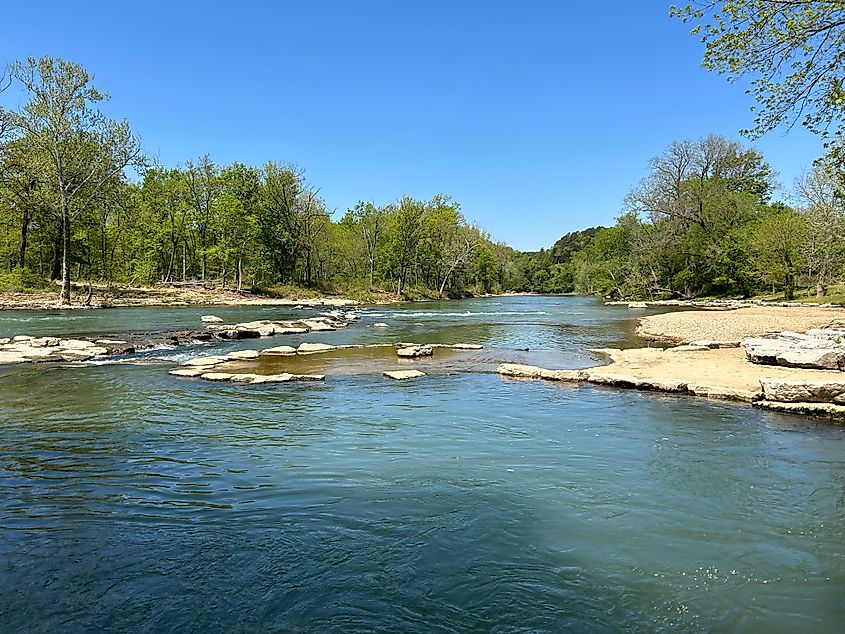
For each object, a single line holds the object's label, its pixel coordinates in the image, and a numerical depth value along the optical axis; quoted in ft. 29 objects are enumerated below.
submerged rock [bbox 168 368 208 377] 52.26
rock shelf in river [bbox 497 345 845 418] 38.11
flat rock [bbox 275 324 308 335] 92.47
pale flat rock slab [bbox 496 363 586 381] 50.96
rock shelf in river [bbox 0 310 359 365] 60.59
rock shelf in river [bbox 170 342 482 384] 52.54
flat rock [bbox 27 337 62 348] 65.62
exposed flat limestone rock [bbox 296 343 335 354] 69.79
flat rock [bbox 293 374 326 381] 51.43
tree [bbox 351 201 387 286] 237.25
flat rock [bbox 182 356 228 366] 58.07
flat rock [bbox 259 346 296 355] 67.92
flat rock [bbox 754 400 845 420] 36.45
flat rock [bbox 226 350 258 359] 62.96
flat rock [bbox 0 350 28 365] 56.98
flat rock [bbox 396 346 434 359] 66.90
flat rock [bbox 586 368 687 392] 45.11
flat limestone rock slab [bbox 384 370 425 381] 52.60
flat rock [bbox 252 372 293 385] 49.80
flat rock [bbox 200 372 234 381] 50.49
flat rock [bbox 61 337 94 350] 66.62
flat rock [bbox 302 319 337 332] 99.35
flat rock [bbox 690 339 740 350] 68.59
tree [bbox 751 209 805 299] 163.32
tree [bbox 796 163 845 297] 145.48
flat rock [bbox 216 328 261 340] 82.89
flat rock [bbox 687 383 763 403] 41.06
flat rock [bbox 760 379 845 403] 37.63
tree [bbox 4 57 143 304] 120.37
